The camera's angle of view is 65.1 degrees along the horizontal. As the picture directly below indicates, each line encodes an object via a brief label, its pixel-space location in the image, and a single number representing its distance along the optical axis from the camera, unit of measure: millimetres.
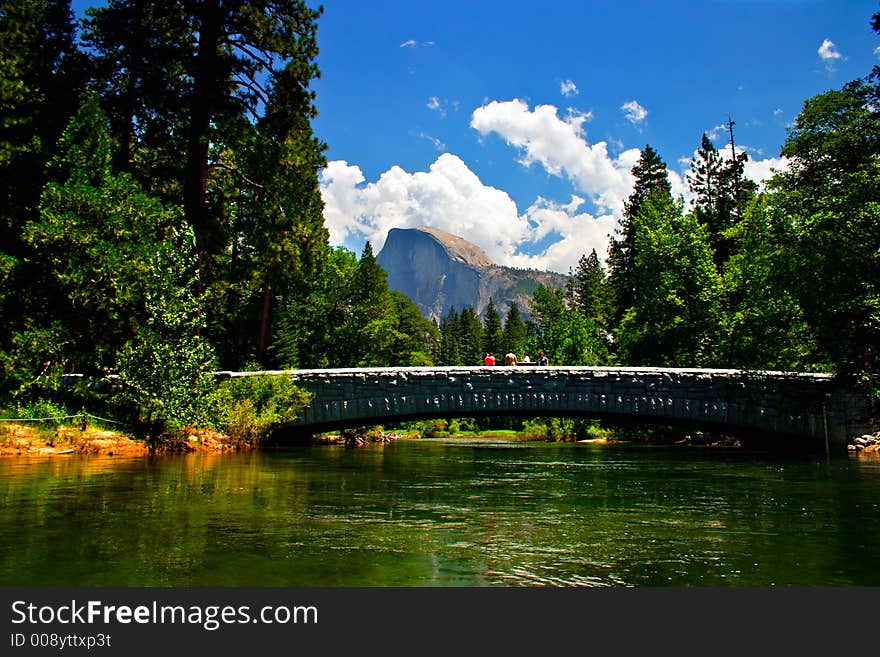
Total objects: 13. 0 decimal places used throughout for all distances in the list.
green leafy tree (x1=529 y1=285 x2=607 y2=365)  45938
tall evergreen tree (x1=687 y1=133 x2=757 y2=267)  49125
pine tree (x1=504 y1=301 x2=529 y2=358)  100800
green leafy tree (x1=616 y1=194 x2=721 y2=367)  35156
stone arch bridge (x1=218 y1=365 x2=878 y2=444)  22203
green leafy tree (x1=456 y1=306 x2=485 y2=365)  103312
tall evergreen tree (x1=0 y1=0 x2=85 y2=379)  18719
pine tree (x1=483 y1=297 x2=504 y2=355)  102925
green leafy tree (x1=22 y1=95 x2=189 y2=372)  17219
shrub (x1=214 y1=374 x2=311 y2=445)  20203
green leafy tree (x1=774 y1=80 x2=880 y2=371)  17953
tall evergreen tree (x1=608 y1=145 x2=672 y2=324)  56531
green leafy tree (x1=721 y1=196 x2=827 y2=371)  21516
